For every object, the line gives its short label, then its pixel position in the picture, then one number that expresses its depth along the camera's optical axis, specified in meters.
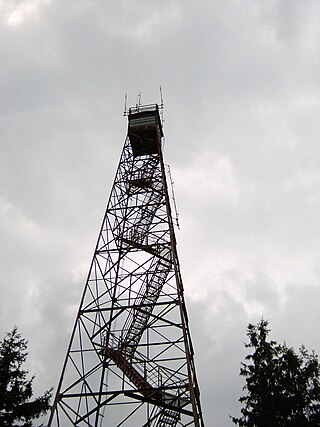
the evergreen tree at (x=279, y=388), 16.02
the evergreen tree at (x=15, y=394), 14.41
